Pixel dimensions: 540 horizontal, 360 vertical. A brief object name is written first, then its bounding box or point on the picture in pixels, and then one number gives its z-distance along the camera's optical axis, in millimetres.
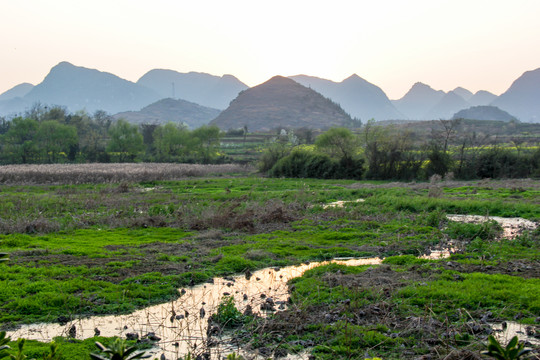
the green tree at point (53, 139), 76938
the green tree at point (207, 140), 85312
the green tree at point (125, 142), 82062
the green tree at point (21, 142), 73125
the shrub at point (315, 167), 51125
